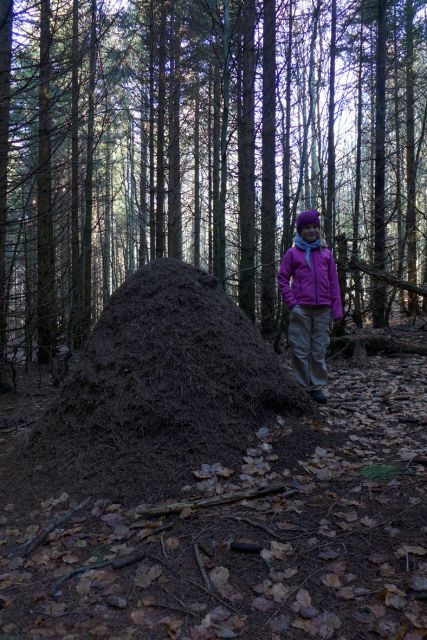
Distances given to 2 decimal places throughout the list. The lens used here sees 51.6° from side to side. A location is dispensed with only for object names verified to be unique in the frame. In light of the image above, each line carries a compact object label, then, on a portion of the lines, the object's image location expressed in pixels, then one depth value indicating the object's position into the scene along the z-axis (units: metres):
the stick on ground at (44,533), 2.99
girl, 5.14
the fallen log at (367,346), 8.03
